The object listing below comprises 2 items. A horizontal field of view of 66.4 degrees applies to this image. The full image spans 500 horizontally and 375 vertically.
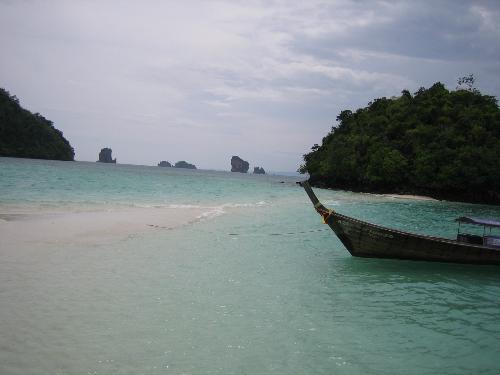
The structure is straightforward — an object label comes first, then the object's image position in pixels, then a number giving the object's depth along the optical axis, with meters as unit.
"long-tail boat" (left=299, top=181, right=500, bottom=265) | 12.17
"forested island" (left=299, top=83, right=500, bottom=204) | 47.72
